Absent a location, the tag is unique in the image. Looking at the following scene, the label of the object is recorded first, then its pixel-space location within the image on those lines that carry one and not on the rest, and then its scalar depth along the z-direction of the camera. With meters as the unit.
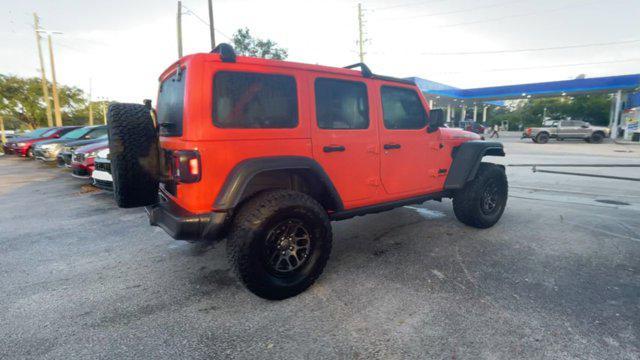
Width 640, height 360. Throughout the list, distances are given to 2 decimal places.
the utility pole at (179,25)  17.33
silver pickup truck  22.05
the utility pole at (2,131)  23.38
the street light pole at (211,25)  16.55
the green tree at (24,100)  31.53
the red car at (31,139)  13.42
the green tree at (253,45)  22.44
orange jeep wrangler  2.29
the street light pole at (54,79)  24.06
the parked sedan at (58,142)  10.28
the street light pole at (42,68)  24.89
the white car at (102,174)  5.36
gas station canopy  24.99
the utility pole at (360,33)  30.55
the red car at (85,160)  6.59
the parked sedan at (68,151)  8.24
